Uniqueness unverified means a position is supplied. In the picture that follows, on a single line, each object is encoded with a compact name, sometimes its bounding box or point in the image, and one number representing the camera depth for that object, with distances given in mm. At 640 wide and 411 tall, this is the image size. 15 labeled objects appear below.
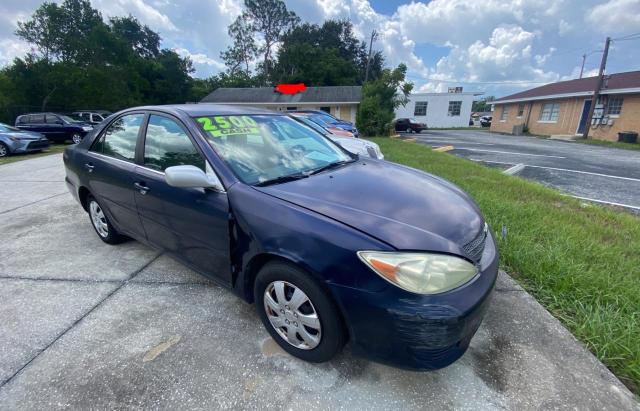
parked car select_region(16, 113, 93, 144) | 13831
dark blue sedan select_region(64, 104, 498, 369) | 1479
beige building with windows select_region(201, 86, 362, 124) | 28016
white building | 34688
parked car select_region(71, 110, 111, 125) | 15805
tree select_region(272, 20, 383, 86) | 42812
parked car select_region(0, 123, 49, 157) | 10500
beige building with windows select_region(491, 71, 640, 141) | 17656
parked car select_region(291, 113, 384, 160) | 6002
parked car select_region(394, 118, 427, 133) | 26984
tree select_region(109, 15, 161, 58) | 47125
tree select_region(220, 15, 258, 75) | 45312
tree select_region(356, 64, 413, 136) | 19266
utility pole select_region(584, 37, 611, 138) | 18844
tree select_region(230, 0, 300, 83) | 44375
